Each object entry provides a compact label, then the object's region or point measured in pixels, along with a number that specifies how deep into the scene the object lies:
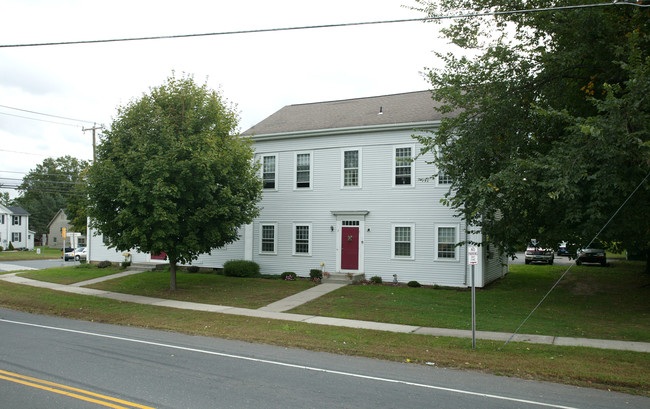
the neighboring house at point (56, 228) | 82.06
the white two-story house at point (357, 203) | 19.50
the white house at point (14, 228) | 68.94
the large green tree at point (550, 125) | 10.80
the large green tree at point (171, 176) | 16.12
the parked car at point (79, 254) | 43.85
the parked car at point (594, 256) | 28.86
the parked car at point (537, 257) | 31.05
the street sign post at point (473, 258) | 9.77
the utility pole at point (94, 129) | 34.06
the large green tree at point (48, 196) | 85.75
